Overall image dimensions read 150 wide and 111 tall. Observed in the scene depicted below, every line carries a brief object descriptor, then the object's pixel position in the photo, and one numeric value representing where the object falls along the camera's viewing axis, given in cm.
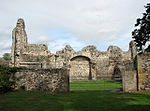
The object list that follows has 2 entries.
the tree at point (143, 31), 1658
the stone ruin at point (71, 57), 2309
